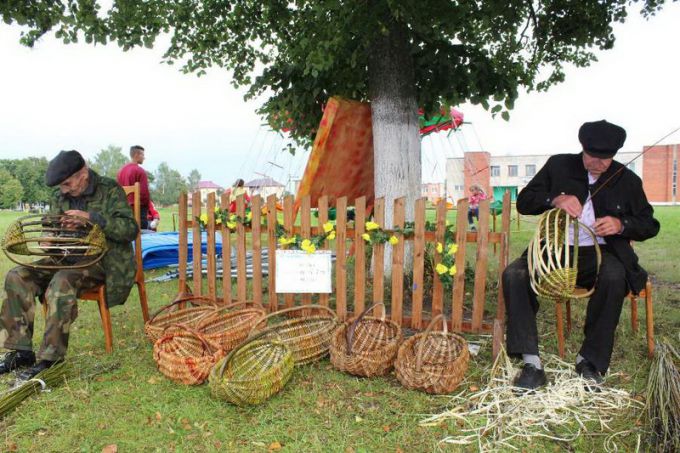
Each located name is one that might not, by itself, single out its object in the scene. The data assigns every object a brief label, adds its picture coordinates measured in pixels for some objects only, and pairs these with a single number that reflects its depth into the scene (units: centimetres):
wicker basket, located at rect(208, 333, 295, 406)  270
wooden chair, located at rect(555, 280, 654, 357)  330
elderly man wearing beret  321
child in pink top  1309
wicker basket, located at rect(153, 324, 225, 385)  305
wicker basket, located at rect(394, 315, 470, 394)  286
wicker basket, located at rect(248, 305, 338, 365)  336
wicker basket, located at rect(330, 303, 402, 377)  309
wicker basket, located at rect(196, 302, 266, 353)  338
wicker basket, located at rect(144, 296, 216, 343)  351
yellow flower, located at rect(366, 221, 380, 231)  389
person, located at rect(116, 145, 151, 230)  735
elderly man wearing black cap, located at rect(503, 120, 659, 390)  302
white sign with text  411
